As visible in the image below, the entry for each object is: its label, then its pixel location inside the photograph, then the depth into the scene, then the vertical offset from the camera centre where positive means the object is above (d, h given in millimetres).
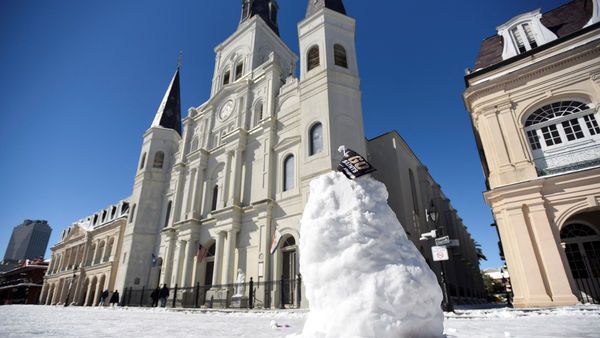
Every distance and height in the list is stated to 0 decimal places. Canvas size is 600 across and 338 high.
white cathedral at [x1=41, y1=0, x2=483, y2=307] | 16203 +7676
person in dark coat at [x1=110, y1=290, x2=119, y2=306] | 21345 -475
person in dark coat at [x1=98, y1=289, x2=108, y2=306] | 22875 -415
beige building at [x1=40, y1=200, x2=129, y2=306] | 28719 +3516
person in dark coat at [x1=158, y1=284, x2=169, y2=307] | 17984 -348
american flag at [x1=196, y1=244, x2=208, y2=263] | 19312 +2318
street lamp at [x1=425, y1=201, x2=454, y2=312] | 8898 +53
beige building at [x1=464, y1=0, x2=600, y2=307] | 9797 +4796
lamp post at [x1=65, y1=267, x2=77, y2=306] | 32125 +1052
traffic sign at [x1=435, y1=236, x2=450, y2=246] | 9397 +1308
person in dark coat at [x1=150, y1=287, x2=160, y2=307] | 19484 -361
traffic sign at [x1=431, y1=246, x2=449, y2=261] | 8898 +896
